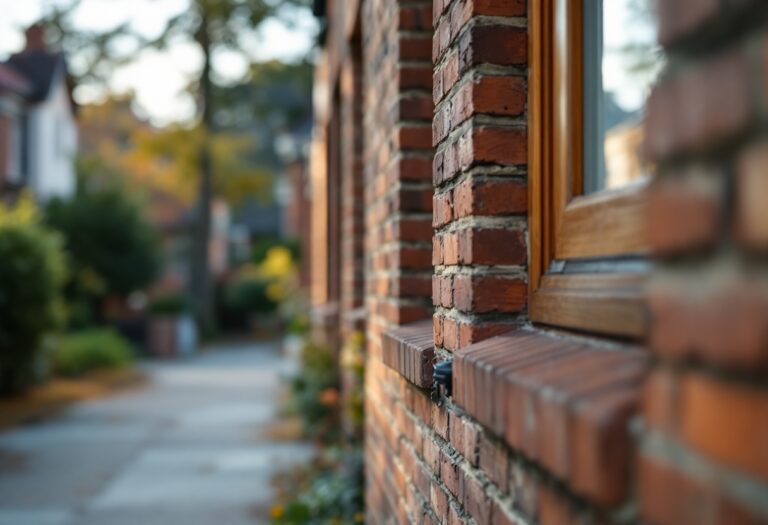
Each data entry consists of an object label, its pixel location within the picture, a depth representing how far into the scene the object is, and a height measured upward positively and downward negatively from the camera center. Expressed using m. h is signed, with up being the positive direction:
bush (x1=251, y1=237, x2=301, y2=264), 33.38 +0.56
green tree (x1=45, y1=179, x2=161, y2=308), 23.73 +0.65
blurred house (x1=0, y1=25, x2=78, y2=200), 23.80 +4.05
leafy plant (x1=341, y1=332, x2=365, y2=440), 5.27 -0.75
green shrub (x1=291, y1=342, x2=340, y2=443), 7.98 -1.25
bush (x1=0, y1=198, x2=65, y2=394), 11.84 -0.40
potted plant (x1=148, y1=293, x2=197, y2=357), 23.87 -1.75
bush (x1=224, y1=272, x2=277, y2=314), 30.41 -1.17
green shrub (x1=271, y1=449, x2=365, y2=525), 4.72 -1.30
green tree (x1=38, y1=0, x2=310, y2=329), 23.14 +5.92
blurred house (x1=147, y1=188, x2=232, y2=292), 35.84 +1.18
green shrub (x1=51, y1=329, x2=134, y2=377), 15.88 -1.66
